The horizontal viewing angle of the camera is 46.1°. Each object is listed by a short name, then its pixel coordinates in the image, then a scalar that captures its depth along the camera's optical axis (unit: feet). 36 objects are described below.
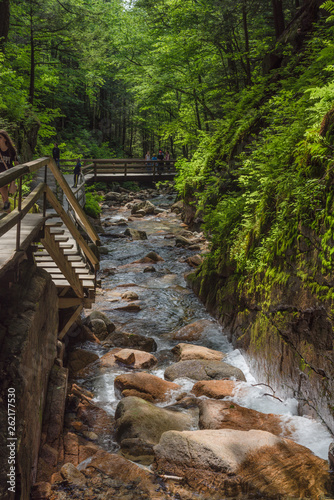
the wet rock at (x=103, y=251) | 55.17
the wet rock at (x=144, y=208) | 86.59
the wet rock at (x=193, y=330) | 30.12
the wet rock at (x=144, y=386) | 21.24
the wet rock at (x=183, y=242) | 58.54
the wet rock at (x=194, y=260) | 47.98
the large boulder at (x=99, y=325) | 29.81
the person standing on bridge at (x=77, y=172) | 62.01
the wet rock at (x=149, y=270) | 47.18
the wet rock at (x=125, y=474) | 13.78
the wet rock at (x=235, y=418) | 17.83
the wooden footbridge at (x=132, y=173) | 90.48
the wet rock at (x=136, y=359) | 25.14
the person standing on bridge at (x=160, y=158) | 100.62
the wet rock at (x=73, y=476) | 13.92
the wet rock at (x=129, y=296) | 38.40
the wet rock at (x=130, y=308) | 35.76
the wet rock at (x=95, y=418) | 18.47
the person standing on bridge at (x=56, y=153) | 68.67
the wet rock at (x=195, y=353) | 25.58
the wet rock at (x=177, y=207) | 85.12
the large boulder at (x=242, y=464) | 13.85
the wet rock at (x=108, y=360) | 25.07
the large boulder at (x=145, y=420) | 17.16
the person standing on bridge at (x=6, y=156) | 18.64
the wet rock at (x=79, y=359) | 24.44
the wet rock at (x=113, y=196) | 104.91
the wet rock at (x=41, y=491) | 12.35
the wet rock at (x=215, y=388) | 21.16
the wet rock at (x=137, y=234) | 63.93
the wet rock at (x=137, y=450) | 15.96
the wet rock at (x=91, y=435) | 17.55
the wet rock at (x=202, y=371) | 23.14
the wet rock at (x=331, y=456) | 14.45
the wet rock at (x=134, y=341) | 28.17
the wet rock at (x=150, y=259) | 51.29
